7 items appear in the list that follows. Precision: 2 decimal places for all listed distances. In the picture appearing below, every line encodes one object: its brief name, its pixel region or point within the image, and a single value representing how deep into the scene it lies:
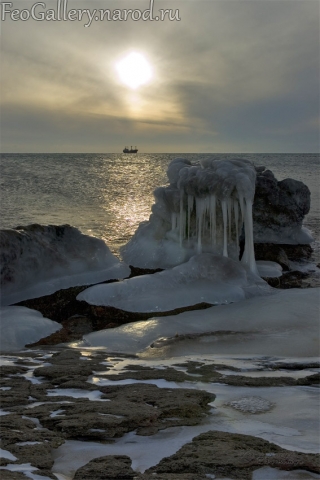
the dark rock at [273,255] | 11.99
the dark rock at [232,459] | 2.77
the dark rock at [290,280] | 10.33
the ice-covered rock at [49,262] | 8.59
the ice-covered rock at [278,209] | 14.11
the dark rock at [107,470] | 2.75
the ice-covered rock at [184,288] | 8.22
